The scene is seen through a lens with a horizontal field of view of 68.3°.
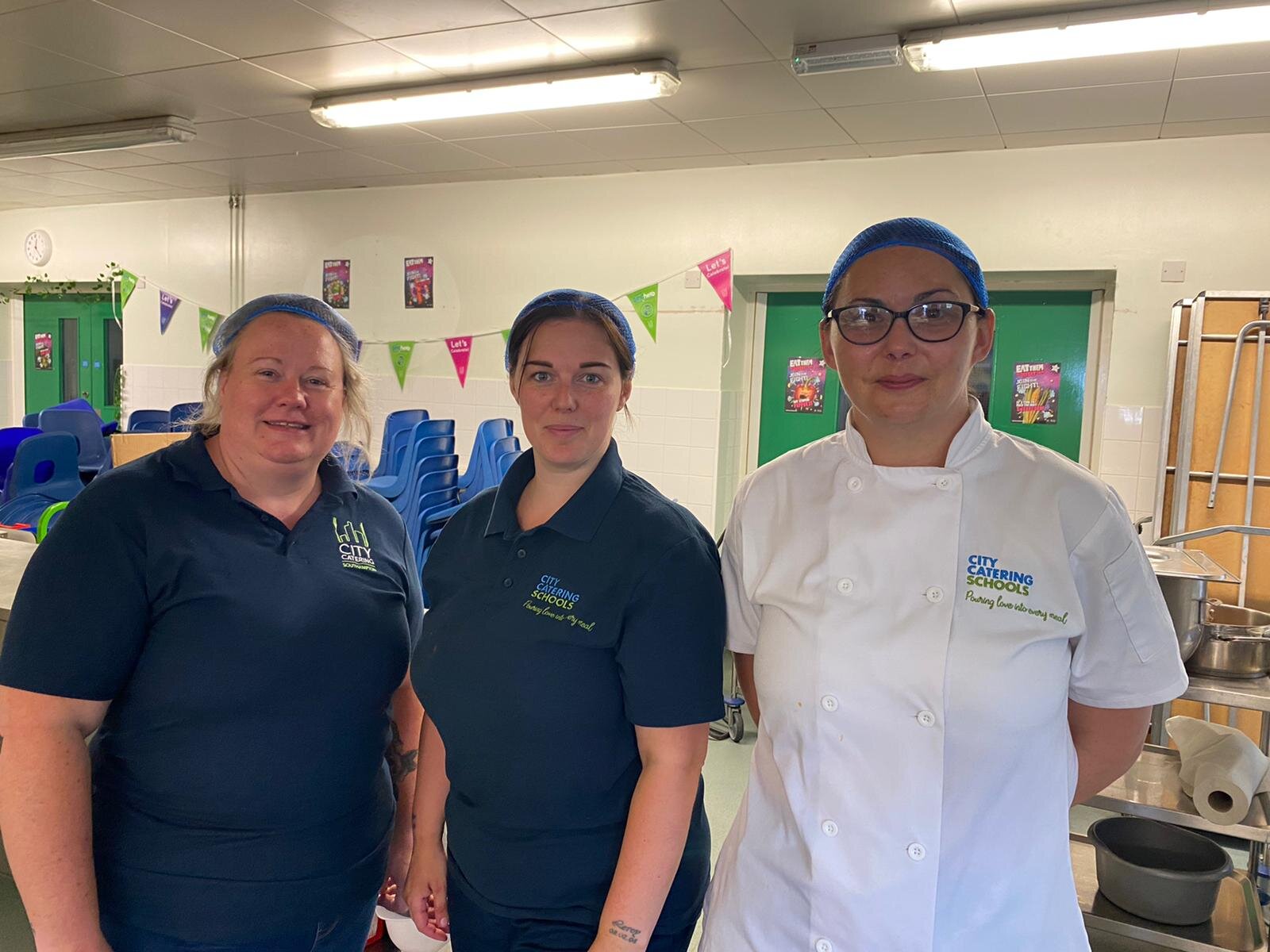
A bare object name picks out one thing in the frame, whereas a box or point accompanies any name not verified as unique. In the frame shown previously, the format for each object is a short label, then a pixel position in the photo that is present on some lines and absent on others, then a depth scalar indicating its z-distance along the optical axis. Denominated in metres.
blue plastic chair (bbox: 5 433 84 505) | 4.73
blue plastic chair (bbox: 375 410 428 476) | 5.93
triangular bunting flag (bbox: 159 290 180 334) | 7.64
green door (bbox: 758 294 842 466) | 5.89
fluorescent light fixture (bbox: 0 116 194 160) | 5.26
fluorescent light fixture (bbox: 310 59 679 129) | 4.09
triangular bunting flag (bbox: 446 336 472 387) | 6.57
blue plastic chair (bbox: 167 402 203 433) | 6.18
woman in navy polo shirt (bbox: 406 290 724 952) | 1.32
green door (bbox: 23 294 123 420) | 8.39
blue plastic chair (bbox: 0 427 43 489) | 5.48
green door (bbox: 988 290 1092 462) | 5.26
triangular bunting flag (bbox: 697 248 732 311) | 5.73
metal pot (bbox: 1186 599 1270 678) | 2.33
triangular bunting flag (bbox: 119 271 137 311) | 7.84
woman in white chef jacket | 1.20
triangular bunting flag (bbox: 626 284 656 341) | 5.96
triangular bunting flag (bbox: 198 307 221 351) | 7.47
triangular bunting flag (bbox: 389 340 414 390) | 6.82
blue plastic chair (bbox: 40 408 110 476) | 6.17
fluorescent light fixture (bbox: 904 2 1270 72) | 3.27
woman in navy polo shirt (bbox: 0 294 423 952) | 1.28
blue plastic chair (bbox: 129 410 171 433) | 6.77
